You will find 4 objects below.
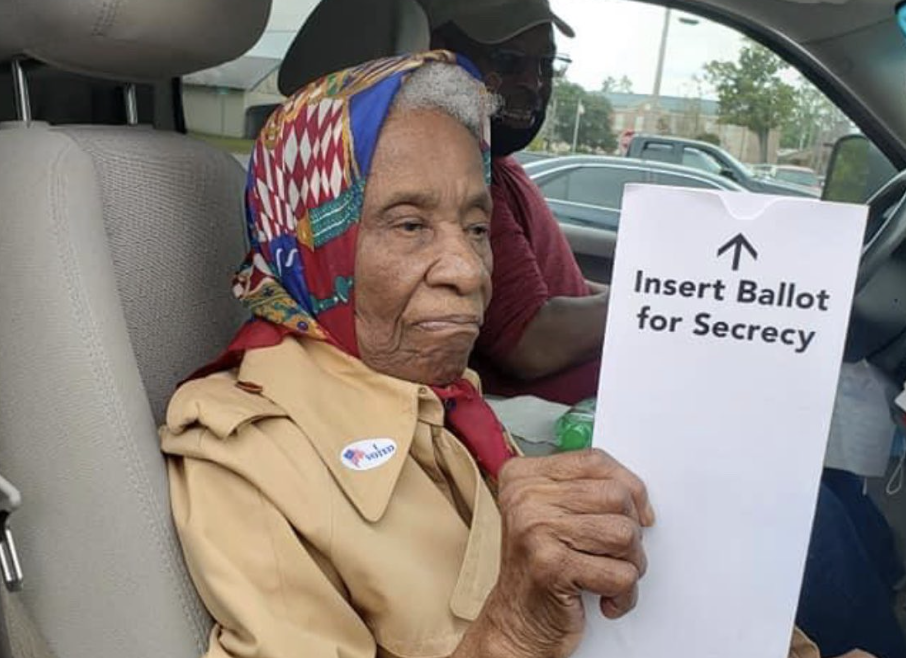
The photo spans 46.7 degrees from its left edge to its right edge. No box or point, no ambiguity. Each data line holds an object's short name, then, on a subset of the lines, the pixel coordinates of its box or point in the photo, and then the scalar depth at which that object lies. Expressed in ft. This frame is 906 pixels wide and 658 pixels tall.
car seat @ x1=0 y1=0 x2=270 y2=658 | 3.28
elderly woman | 3.11
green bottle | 5.16
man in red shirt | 6.35
